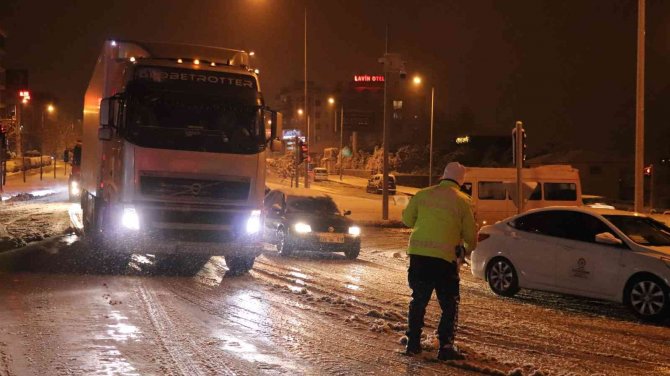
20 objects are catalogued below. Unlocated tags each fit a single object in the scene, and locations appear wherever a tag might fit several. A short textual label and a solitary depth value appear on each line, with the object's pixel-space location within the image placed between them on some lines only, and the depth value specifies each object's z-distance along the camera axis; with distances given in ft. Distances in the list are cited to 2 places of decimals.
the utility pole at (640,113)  64.85
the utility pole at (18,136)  205.50
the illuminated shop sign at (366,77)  242.17
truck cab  38.37
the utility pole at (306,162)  129.43
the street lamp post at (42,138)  328.99
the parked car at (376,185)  190.57
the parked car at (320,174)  238.68
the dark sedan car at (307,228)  51.85
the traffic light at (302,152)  105.40
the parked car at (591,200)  102.28
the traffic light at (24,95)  150.61
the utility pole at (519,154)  57.62
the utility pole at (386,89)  86.84
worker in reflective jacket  21.74
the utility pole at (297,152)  105.19
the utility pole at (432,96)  173.84
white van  83.92
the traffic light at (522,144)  58.65
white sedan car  30.63
